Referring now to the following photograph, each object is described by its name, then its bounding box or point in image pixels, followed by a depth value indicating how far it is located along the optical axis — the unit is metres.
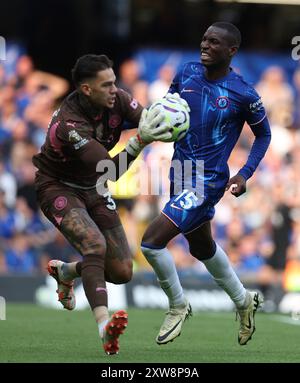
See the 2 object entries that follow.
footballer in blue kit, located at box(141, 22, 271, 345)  17.44
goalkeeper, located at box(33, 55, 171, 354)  15.99
